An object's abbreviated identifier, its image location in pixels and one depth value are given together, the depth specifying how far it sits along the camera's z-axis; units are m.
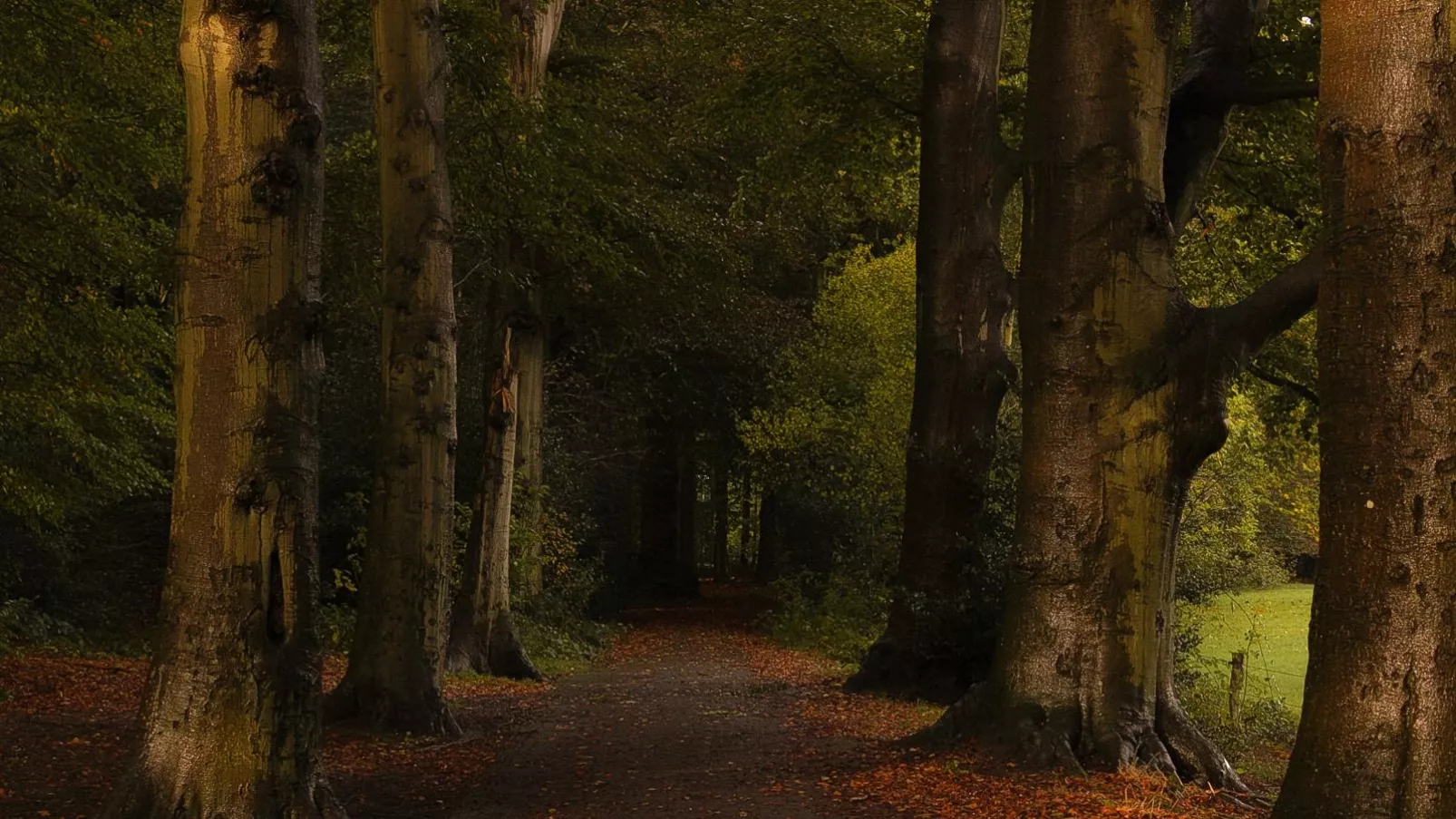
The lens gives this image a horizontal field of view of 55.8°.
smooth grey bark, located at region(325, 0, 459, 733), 12.48
